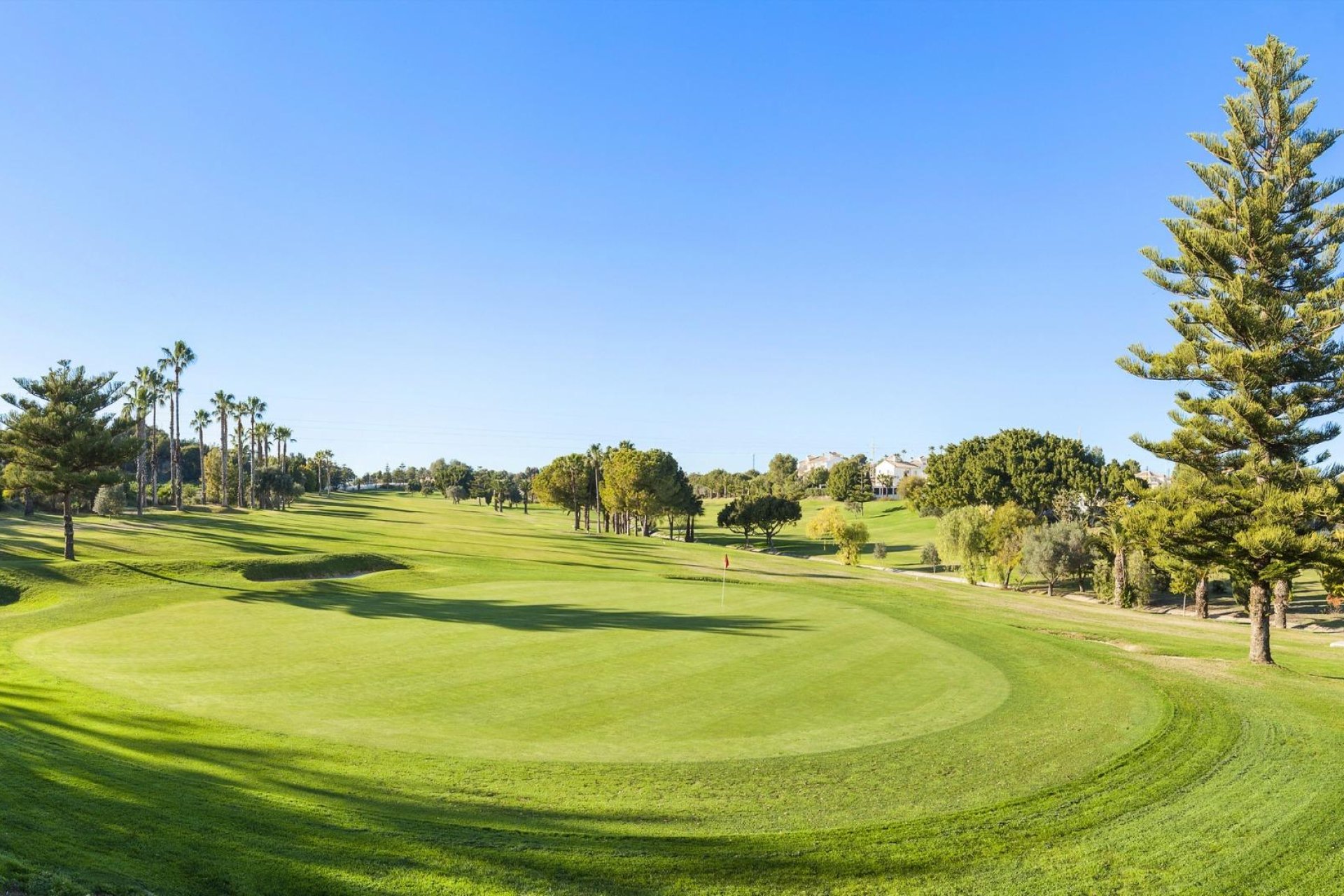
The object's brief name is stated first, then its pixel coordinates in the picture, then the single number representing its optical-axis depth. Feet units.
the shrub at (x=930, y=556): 283.38
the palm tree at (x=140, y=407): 225.35
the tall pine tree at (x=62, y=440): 119.96
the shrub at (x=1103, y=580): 205.67
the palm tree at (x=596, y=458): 355.56
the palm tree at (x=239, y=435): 316.11
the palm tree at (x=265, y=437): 407.64
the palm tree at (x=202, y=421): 357.51
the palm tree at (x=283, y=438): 459.73
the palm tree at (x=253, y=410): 381.60
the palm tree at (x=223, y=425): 290.35
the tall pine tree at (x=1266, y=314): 78.28
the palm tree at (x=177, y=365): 257.75
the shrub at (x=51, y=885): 21.47
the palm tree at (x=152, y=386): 254.06
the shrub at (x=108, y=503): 214.90
